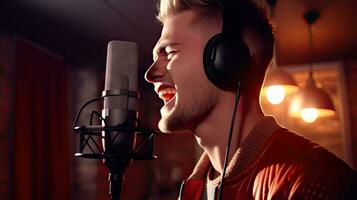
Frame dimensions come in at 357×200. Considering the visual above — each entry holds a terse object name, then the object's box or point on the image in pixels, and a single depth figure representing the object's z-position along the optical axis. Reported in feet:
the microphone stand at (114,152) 2.45
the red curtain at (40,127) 11.03
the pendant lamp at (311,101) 8.64
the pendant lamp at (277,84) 8.12
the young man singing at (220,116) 2.38
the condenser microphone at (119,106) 2.47
